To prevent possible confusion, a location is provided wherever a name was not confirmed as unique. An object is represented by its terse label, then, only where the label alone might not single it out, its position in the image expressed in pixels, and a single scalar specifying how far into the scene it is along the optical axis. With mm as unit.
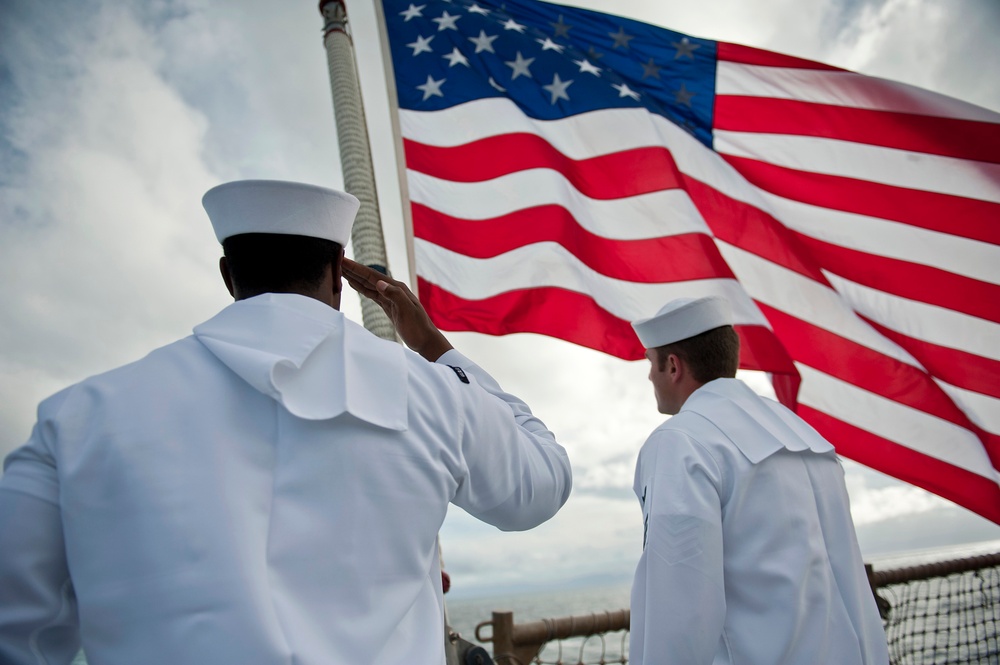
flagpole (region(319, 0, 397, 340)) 3174
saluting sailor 983
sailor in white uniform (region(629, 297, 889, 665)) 2070
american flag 4117
